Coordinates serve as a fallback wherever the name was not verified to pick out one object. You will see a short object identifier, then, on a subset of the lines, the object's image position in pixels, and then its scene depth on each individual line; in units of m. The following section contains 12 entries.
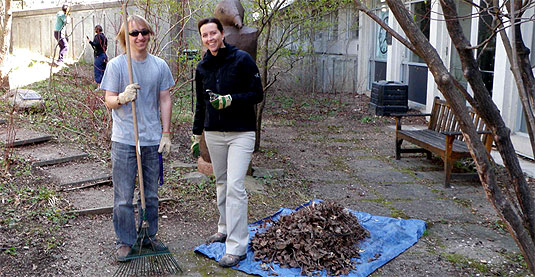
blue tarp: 4.05
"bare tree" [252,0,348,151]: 7.89
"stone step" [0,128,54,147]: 7.11
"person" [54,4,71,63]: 15.97
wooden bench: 6.41
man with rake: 3.94
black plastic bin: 11.98
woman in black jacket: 4.06
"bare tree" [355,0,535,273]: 2.99
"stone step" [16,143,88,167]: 6.52
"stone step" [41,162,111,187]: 5.89
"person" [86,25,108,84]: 11.28
